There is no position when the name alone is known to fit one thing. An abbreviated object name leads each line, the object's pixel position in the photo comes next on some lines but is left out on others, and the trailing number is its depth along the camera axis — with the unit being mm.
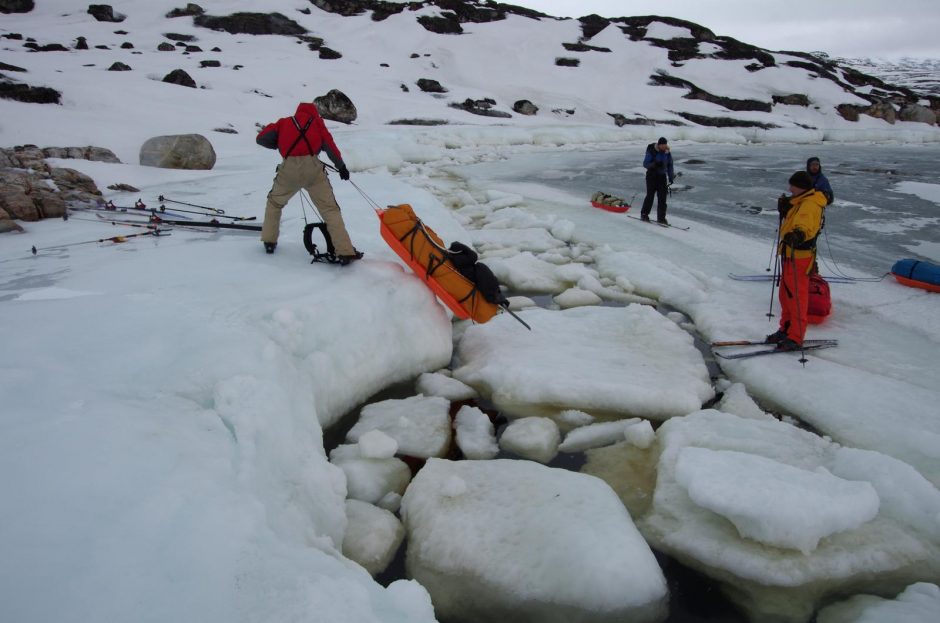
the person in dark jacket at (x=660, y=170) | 8727
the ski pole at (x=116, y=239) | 4903
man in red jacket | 4062
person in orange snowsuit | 4223
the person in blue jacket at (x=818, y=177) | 5930
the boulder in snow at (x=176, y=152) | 9891
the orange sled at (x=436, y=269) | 4324
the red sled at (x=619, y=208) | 9672
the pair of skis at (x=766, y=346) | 4203
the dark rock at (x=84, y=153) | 9075
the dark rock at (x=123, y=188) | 8039
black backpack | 4352
